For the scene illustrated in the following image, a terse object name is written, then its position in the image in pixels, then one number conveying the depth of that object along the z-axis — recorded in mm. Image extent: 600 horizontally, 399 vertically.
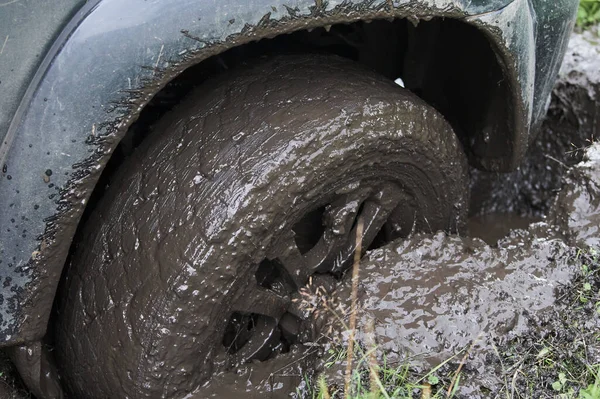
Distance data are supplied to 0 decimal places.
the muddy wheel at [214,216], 1673
